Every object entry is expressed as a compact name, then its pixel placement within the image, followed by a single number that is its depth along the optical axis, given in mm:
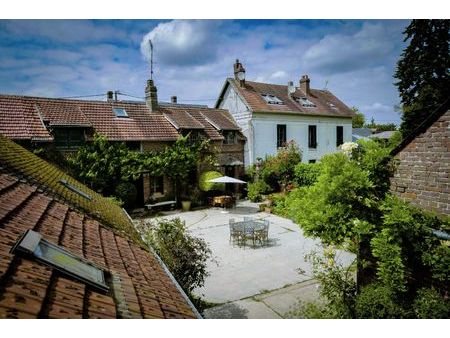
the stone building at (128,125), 14008
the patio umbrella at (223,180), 16577
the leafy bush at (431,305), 3721
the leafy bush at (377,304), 4141
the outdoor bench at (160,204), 16234
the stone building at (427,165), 3852
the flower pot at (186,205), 16922
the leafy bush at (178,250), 6000
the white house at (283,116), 21047
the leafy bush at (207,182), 17422
